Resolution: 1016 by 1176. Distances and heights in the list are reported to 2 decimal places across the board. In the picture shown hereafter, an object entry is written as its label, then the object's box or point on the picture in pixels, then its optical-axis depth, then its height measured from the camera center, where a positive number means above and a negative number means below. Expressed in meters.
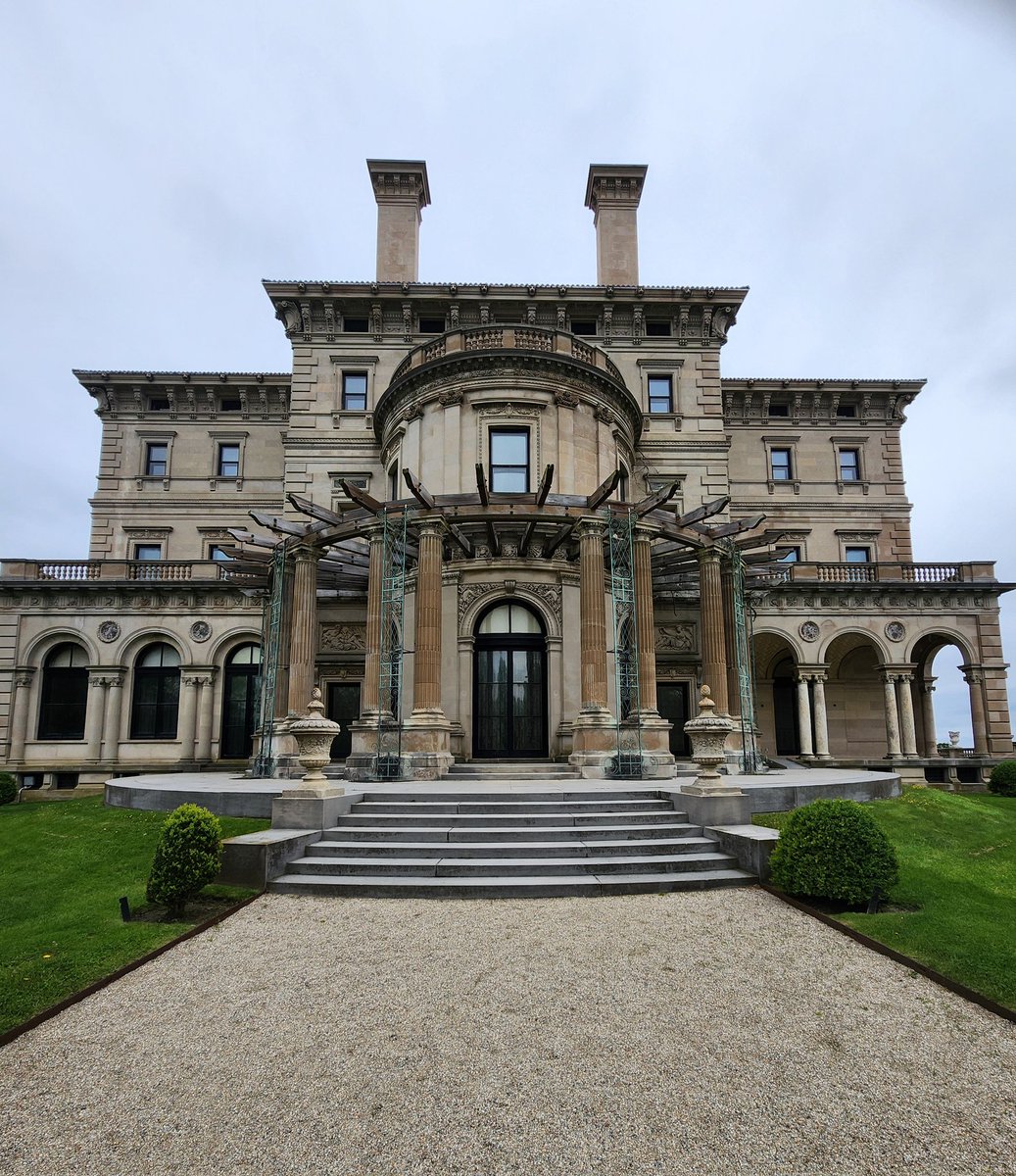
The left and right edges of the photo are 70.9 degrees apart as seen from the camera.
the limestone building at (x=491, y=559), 19.25 +4.65
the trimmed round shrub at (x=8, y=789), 20.61 -2.38
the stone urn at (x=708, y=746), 11.75 -0.72
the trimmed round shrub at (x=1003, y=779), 22.56 -2.49
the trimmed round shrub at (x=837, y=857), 8.48 -1.86
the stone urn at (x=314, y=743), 11.57 -0.63
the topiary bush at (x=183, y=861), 8.52 -1.87
